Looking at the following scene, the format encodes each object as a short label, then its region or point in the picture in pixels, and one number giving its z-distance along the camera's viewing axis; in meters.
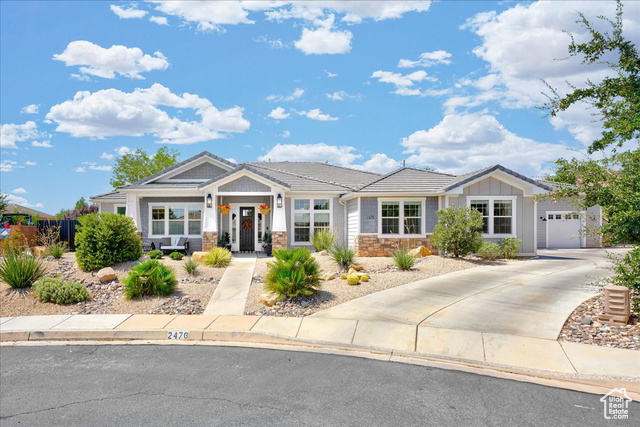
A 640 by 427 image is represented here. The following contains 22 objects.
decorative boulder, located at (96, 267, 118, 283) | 12.70
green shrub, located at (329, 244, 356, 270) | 14.16
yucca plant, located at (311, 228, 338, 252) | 18.62
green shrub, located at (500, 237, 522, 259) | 18.25
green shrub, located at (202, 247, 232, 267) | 15.27
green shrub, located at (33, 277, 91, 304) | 11.16
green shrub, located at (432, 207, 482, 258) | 16.42
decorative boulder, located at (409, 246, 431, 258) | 17.38
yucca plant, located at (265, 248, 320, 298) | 10.46
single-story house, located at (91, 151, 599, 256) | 18.98
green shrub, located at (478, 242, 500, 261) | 17.14
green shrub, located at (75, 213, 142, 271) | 13.44
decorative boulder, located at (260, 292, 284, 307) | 10.46
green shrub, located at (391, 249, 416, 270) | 14.19
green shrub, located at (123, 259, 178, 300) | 11.12
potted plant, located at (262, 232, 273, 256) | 19.88
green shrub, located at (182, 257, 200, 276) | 13.55
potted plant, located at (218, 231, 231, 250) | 20.34
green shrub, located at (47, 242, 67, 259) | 15.69
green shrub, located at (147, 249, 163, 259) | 16.56
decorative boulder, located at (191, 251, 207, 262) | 16.42
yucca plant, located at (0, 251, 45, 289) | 11.75
